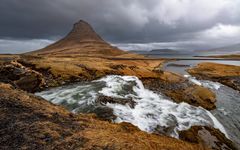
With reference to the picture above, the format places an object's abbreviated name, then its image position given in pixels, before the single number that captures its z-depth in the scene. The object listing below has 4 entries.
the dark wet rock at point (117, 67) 29.23
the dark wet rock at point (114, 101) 13.72
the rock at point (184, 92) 17.96
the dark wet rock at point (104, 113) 11.29
